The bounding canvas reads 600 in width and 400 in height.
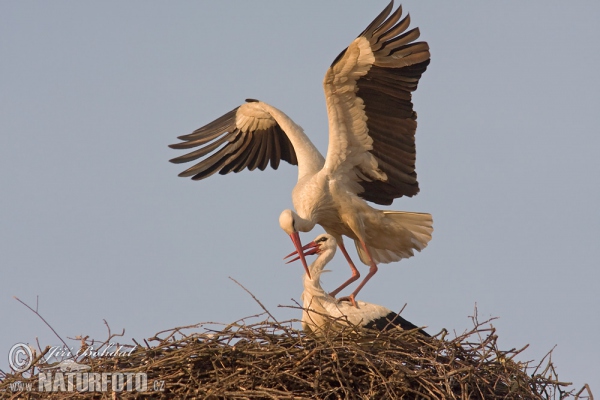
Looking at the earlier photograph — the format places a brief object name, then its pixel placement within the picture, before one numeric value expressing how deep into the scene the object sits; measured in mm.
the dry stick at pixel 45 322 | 12047
